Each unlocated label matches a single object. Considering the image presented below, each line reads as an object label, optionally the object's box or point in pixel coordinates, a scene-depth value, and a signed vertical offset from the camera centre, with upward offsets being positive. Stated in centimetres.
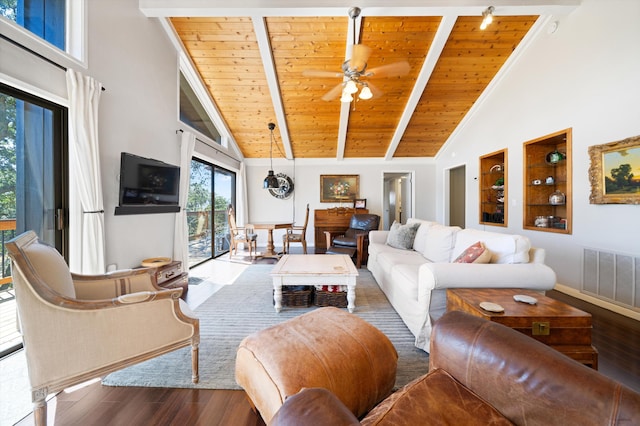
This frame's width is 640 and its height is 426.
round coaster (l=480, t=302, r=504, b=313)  132 -55
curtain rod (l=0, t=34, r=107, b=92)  160 +117
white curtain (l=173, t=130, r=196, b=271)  333 +7
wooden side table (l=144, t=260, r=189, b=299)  237 -70
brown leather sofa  59 -52
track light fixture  256 +218
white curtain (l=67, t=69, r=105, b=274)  201 +31
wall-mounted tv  248 +30
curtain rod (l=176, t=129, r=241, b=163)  354 +119
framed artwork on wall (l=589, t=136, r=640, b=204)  236 +40
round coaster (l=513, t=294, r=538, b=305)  142 -55
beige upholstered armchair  111 -61
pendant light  470 +58
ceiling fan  252 +156
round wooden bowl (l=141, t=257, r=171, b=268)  253 -56
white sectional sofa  173 -50
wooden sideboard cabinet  566 -25
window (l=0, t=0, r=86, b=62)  167 +148
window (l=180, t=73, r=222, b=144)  377 +172
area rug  156 -107
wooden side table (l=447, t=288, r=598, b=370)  128 -64
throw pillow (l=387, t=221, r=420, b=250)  339 -38
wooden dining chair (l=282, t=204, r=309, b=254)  487 -59
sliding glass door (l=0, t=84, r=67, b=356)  172 +28
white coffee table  237 -67
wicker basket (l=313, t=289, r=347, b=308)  255 -95
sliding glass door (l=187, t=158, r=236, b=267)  413 +2
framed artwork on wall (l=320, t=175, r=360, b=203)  625 +60
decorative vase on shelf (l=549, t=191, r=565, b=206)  326 +17
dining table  449 -63
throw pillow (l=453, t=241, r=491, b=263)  195 -37
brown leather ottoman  104 -73
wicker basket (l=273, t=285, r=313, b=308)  254 -94
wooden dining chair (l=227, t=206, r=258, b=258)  465 -52
